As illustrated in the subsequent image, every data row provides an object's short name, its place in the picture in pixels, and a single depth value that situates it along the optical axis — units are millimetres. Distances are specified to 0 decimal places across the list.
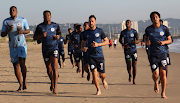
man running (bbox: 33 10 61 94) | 13406
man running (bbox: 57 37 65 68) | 26495
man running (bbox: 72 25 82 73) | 20697
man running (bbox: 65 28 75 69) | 25134
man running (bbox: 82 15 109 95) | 12945
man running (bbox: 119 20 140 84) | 17156
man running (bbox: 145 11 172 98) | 11969
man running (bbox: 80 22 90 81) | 17234
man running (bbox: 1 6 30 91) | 13758
